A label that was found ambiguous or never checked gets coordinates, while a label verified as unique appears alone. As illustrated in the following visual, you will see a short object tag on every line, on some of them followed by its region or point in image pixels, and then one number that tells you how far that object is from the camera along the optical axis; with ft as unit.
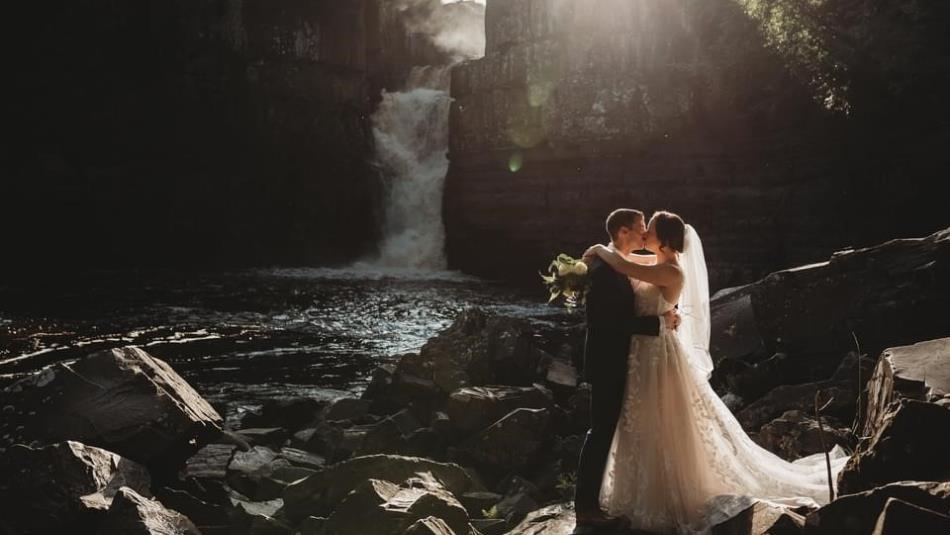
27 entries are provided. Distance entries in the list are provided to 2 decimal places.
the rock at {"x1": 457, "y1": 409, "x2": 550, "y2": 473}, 25.46
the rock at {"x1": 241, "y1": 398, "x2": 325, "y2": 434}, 33.88
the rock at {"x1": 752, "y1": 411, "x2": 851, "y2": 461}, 22.30
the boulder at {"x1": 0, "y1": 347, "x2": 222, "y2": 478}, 24.29
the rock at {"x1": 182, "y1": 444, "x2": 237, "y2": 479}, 26.09
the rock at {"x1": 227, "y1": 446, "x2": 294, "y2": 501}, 24.20
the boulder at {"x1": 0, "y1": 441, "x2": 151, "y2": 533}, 19.88
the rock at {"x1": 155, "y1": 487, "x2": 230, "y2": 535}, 22.34
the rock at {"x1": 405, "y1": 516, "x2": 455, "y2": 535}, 17.02
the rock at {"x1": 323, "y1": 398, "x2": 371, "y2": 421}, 32.37
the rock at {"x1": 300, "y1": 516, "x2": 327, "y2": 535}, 20.16
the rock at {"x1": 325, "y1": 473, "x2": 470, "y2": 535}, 18.83
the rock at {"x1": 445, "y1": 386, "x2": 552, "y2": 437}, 28.32
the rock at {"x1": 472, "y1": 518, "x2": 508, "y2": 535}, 21.11
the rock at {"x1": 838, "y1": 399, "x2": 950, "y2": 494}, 13.83
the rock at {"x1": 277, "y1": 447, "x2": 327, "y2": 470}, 26.94
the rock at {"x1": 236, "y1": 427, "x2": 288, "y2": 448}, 30.14
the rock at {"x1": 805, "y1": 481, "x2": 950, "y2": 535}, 12.10
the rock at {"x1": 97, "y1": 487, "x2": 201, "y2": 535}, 18.22
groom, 18.26
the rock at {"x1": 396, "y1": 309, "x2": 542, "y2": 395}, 34.35
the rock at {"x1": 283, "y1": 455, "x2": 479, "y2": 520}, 21.68
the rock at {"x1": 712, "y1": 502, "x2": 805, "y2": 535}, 14.43
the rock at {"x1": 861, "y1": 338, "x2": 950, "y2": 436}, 15.48
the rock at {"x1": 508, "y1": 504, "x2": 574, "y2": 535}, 19.31
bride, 18.22
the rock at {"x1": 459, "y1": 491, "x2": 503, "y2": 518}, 22.76
